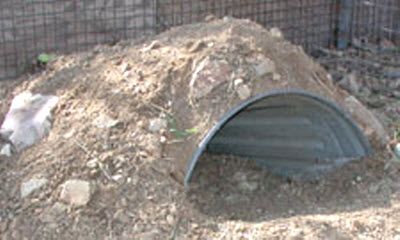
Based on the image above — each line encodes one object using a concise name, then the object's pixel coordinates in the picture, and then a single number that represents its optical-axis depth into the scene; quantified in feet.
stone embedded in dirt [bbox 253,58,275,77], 15.06
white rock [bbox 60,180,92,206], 13.29
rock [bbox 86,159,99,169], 13.70
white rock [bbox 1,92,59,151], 14.57
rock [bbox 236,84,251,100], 14.64
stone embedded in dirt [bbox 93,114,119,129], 14.30
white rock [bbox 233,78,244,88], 14.78
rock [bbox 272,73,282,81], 15.11
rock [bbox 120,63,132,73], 15.29
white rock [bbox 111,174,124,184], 13.57
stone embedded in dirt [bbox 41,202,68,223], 13.17
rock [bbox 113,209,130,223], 13.15
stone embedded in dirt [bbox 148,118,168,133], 14.24
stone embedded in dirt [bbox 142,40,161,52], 15.81
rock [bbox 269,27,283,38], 16.37
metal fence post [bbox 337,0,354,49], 23.86
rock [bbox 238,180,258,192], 16.50
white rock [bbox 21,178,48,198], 13.58
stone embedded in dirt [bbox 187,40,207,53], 15.30
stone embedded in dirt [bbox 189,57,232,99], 14.73
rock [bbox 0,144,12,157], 14.40
